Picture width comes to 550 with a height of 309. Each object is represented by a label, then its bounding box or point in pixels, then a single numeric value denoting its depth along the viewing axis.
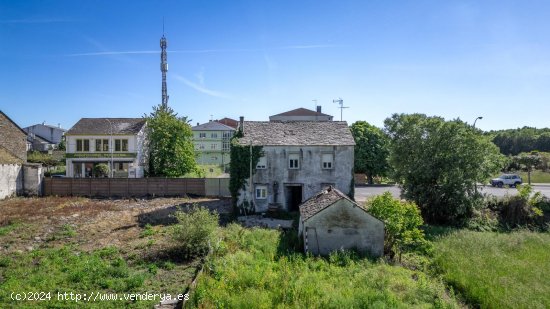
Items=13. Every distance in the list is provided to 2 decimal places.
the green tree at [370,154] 49.28
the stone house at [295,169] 26.66
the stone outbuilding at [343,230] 17.45
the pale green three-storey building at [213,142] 69.69
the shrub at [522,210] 25.28
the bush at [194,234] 15.92
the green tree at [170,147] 40.19
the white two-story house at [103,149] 40.66
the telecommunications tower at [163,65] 60.72
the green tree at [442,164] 25.09
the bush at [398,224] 18.44
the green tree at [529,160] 46.65
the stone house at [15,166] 30.66
